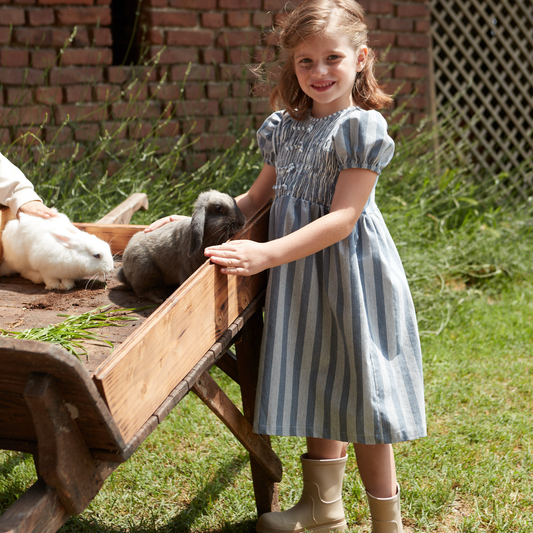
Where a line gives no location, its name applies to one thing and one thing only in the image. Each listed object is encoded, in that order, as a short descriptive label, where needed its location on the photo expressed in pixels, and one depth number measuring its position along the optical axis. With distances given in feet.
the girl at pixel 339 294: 5.47
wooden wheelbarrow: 3.41
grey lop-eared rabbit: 6.22
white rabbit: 6.47
